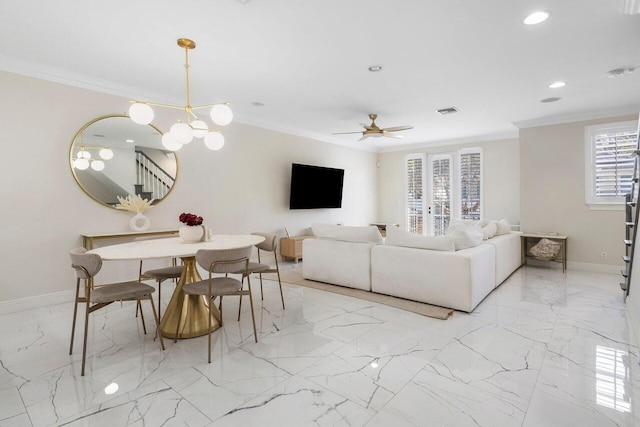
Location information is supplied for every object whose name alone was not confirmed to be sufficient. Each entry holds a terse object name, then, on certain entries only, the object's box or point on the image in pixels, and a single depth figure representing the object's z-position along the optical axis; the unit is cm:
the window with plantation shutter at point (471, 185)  736
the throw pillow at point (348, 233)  405
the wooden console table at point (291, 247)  590
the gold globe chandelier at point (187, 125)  266
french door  780
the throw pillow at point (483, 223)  514
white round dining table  265
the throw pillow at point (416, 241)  349
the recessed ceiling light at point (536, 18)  245
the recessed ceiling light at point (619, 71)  351
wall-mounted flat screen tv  628
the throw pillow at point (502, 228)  497
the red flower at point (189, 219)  293
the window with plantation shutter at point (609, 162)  495
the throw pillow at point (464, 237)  363
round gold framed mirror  377
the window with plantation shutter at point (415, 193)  821
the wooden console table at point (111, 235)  362
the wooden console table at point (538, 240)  523
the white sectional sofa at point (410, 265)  330
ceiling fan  499
